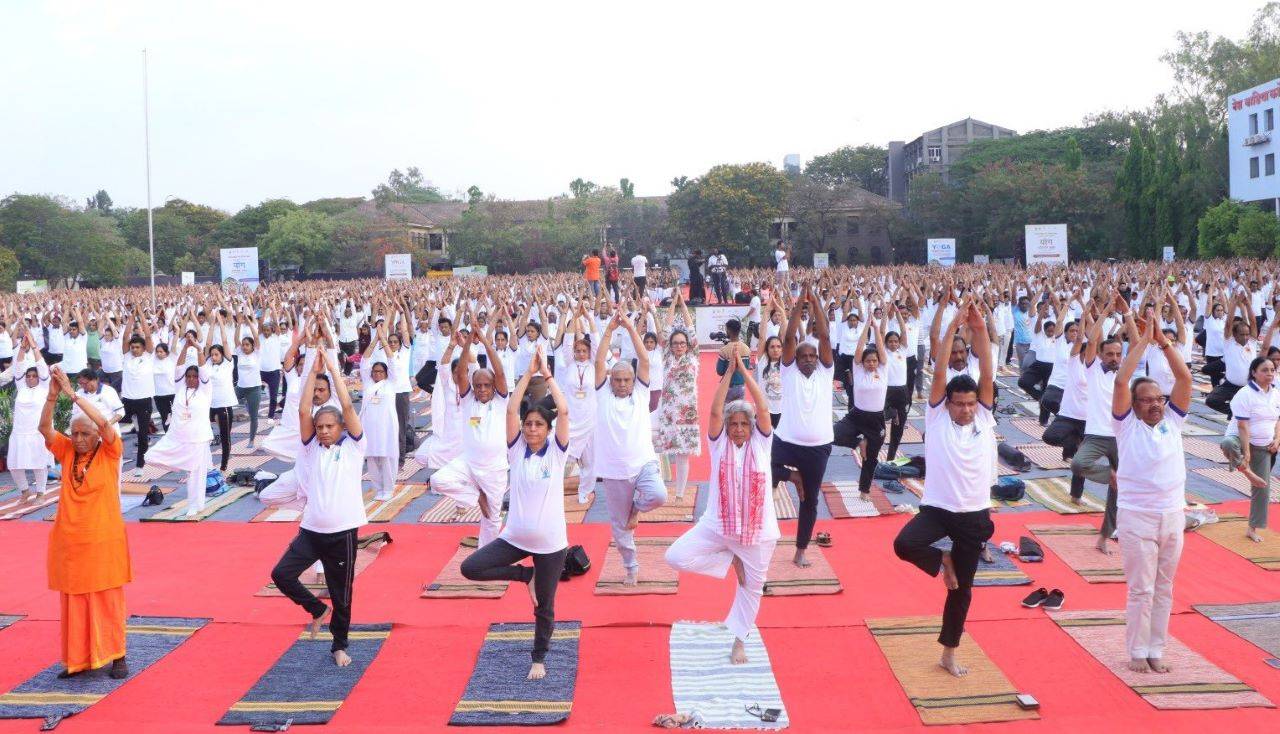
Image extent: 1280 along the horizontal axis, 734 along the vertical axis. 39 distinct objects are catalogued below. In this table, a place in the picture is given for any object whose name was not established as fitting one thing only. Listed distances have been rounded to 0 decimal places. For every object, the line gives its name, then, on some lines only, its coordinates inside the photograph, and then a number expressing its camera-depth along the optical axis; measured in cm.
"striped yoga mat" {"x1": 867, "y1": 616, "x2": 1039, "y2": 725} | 548
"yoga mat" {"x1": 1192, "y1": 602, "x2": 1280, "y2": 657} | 625
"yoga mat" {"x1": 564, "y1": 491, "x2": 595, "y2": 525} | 978
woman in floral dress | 1034
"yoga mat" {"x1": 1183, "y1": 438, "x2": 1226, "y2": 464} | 1138
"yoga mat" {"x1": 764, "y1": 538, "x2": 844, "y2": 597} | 744
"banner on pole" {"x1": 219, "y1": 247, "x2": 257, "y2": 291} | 3188
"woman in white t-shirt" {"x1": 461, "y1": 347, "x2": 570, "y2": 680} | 604
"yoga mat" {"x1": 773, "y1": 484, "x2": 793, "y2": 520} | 978
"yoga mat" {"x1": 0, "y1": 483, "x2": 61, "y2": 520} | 1067
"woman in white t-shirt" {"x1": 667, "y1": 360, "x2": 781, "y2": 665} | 599
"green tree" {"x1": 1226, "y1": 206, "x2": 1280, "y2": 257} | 3347
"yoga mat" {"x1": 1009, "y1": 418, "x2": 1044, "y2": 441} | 1330
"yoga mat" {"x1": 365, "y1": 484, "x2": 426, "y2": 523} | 1005
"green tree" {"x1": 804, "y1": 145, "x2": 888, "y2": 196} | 6562
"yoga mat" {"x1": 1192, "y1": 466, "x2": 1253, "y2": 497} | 1008
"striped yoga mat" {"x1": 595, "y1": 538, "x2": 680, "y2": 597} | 753
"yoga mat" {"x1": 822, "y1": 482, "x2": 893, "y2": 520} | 971
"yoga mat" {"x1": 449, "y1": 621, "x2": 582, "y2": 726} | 555
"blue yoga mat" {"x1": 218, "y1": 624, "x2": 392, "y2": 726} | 564
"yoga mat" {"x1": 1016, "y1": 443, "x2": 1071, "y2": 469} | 1137
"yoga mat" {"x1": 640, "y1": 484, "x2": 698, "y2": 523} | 968
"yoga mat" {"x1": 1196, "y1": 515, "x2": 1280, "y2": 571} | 778
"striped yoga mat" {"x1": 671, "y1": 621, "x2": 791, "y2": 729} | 554
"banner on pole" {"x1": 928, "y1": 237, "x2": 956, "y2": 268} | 3225
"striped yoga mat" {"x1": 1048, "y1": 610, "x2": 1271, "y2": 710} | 546
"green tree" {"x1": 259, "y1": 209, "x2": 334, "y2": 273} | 5609
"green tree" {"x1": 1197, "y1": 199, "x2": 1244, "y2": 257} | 3609
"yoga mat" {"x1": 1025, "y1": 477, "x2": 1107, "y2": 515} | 951
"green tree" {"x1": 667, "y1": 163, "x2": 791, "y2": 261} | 4872
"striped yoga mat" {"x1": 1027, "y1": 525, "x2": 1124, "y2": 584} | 762
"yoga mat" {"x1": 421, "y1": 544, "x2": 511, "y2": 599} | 758
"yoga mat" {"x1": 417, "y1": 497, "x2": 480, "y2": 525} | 988
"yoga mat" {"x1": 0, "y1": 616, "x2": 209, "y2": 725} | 574
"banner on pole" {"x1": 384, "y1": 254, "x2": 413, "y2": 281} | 3459
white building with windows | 4084
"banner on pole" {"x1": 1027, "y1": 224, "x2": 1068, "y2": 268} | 2866
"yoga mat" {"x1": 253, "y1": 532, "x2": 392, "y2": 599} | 784
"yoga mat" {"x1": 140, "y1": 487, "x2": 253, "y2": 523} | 1020
